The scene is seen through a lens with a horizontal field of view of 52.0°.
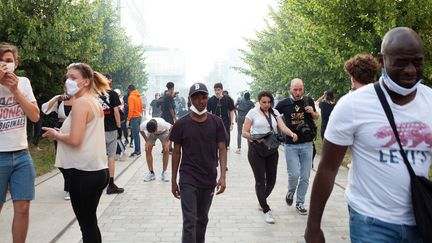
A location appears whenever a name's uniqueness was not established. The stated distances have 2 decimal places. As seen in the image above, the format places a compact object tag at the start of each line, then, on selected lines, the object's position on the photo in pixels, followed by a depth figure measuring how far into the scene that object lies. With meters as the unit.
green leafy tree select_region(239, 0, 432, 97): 10.08
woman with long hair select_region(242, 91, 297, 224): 6.23
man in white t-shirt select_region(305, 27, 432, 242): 2.14
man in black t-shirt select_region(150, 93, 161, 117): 22.45
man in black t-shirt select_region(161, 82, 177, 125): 12.76
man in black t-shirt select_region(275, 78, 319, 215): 6.43
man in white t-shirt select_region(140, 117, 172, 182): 8.57
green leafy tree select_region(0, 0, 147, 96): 12.01
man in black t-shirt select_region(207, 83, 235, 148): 11.82
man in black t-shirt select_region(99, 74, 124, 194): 7.77
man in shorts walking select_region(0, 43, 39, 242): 3.76
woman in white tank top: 3.54
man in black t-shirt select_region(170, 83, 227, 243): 4.32
